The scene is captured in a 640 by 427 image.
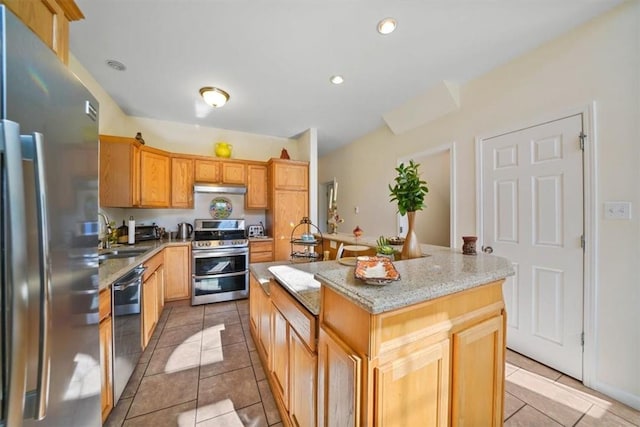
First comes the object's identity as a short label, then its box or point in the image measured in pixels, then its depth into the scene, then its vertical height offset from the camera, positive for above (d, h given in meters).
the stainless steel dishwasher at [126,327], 1.49 -0.82
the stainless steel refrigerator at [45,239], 0.55 -0.08
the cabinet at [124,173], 2.69 +0.50
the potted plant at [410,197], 1.43 +0.10
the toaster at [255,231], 3.97 -0.32
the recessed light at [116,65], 2.17 +1.45
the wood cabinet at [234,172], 3.72 +0.67
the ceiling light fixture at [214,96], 2.59 +1.35
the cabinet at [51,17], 0.82 +0.79
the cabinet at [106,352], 1.33 -0.83
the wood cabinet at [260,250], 3.58 -0.60
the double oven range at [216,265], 3.20 -0.75
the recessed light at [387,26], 1.69 +1.41
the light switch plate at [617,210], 1.53 +0.00
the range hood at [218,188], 3.51 +0.40
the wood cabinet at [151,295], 2.00 -0.80
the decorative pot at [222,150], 3.74 +1.04
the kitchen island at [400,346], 0.78 -0.54
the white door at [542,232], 1.78 -0.18
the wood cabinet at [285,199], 3.74 +0.23
